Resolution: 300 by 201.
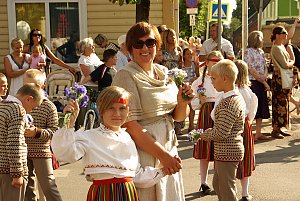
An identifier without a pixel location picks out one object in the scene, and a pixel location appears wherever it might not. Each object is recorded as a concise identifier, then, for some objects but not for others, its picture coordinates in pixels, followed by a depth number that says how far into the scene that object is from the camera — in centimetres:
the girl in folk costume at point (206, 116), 772
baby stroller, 1183
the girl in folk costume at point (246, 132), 716
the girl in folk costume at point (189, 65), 1174
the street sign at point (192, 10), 2325
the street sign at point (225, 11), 1720
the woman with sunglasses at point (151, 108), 426
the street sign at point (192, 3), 2231
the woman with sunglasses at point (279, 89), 1126
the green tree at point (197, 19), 6519
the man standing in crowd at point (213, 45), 1207
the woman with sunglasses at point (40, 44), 1182
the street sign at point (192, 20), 2833
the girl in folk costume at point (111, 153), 409
